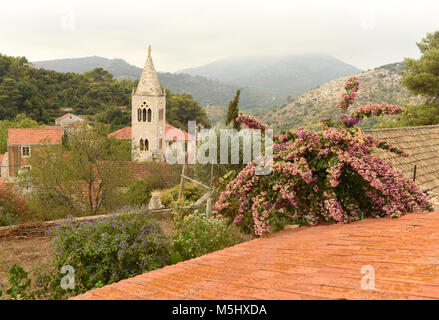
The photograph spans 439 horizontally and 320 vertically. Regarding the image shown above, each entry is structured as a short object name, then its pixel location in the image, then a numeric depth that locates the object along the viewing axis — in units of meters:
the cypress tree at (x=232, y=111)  17.17
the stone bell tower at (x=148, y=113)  43.47
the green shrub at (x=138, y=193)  15.66
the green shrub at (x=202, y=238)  5.92
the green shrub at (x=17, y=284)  4.46
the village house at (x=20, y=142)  36.53
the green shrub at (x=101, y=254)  5.05
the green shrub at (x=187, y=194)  15.65
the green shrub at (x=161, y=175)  19.62
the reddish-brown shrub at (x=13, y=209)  12.39
